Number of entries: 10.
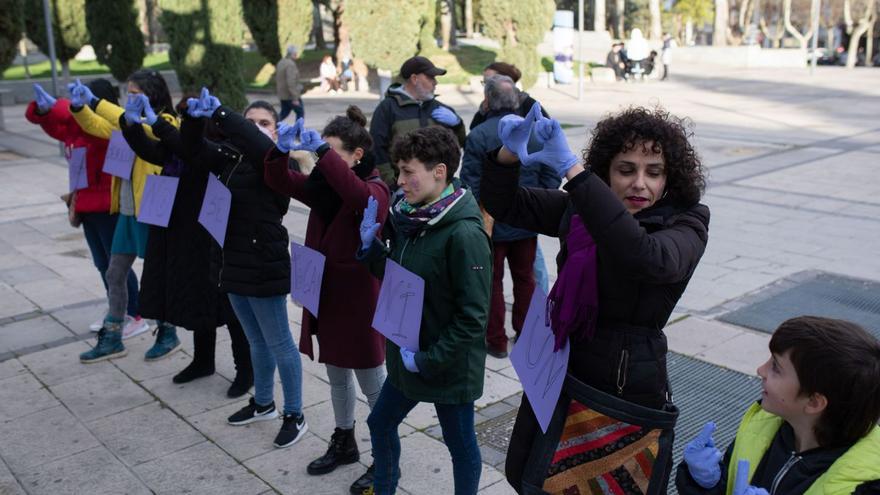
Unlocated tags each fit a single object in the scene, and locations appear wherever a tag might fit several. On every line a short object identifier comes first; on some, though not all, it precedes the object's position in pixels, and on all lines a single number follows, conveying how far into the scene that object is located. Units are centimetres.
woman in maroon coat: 348
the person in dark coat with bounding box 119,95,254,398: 452
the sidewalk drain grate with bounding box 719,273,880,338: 573
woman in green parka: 289
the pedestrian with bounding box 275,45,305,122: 1714
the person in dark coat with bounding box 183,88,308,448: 388
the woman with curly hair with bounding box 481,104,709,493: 222
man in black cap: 559
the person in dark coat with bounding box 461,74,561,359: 500
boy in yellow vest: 176
